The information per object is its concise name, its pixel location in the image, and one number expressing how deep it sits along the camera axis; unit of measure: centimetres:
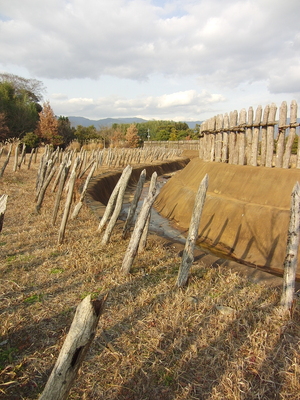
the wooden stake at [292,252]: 322
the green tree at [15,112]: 3242
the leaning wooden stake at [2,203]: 272
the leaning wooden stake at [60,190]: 611
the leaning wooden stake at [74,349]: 167
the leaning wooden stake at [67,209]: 511
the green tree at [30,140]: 2666
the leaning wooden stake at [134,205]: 538
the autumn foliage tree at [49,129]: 3175
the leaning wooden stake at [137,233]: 408
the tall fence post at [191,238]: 377
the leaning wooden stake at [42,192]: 713
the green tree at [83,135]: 3871
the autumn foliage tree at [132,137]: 4550
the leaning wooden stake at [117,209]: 512
